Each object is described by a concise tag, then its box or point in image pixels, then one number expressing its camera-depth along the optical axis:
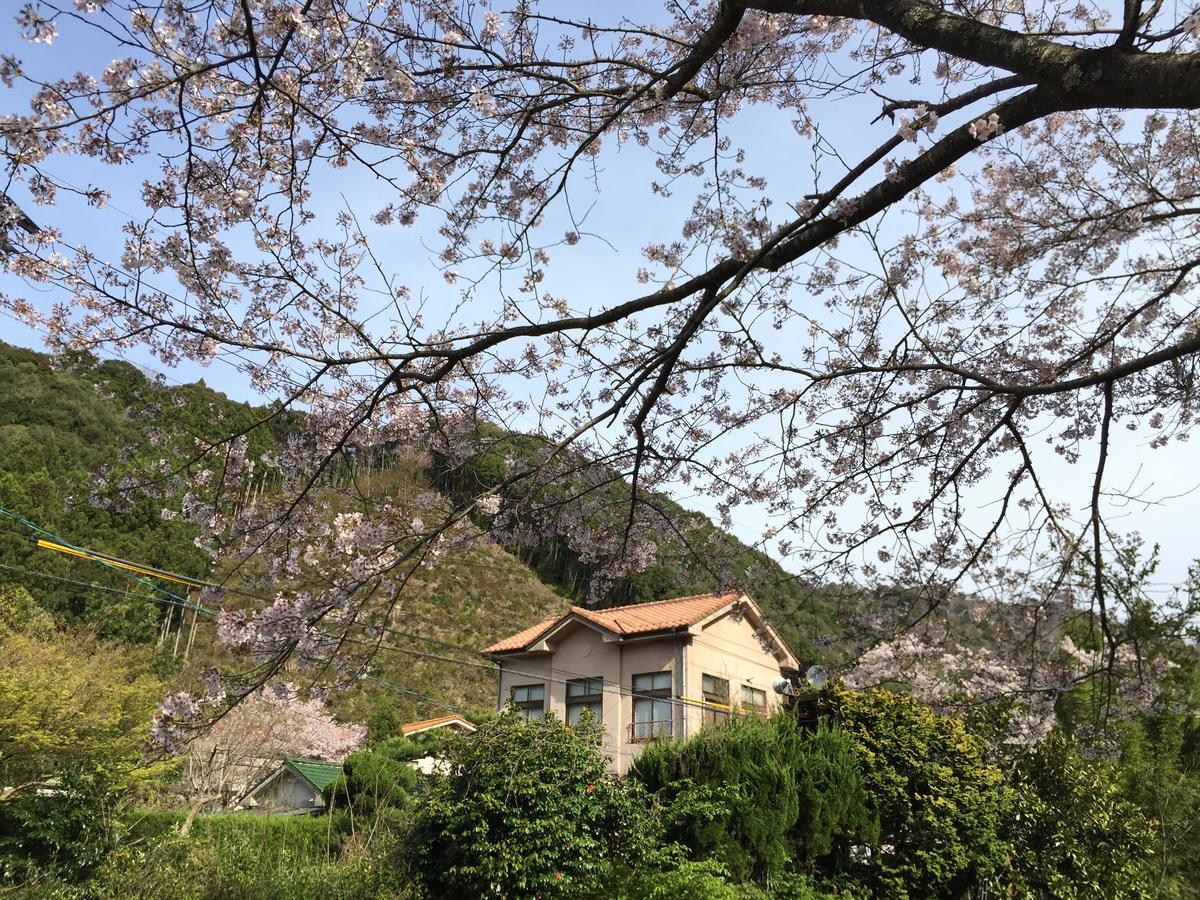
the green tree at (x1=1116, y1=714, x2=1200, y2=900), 11.80
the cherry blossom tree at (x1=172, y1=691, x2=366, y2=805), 17.94
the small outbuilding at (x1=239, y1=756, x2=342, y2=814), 20.88
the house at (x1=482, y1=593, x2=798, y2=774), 15.03
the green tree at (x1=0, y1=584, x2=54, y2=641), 20.52
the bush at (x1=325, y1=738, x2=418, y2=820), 14.50
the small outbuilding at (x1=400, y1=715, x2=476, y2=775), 18.70
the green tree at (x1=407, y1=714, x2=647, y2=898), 8.21
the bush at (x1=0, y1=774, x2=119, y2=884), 9.56
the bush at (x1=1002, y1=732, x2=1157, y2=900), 10.52
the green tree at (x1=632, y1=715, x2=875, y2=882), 9.27
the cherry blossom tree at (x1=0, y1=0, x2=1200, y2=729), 3.07
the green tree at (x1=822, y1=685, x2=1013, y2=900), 10.31
